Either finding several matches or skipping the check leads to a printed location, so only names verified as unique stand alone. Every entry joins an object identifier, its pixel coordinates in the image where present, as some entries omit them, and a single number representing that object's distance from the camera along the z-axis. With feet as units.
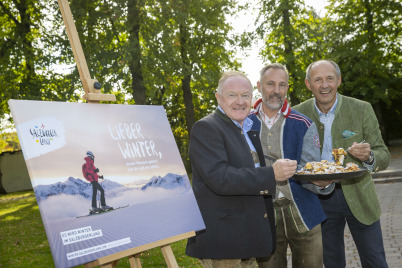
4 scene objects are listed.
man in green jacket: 11.67
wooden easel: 10.50
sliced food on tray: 10.27
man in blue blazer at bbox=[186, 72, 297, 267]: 8.84
